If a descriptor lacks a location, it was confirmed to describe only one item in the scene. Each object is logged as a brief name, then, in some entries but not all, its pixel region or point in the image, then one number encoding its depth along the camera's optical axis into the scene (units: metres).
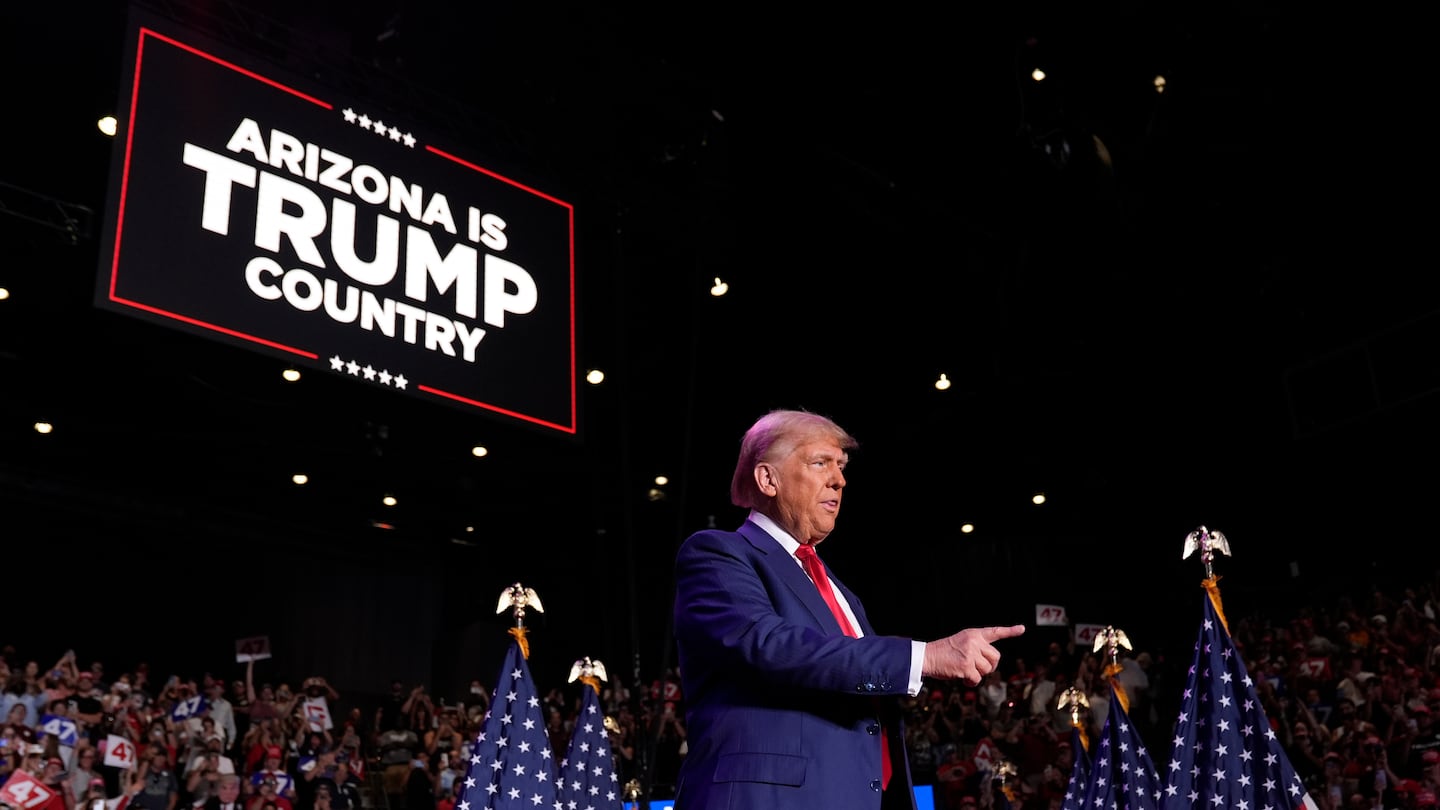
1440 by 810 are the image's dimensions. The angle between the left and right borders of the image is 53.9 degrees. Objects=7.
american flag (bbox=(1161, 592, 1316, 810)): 6.14
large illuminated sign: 6.56
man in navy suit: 2.39
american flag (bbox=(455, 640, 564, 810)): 6.62
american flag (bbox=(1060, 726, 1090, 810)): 7.56
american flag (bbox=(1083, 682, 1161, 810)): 7.06
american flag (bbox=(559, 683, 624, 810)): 7.36
